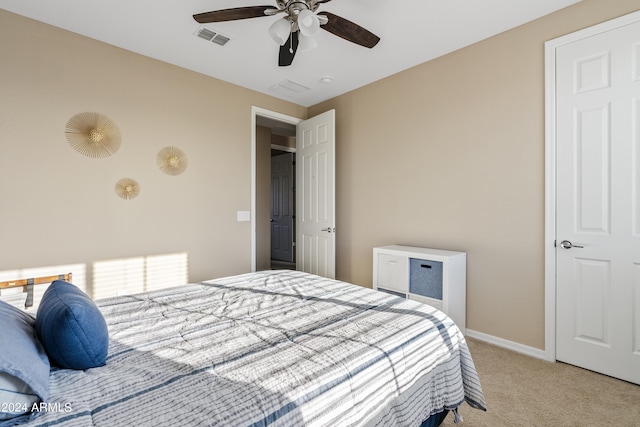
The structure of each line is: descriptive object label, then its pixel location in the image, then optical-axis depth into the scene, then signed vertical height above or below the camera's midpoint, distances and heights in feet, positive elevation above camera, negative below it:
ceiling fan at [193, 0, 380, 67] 6.04 +3.97
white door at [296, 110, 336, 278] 12.94 +0.68
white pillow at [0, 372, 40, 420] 2.44 -1.52
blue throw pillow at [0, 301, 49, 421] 2.48 -1.39
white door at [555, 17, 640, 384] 6.86 +0.14
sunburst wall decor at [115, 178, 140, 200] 9.61 +0.73
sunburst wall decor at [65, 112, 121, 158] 8.83 +2.28
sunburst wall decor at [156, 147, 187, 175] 10.49 +1.76
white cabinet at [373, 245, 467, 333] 8.89 -2.07
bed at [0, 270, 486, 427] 2.73 -1.72
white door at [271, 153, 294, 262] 22.27 +0.24
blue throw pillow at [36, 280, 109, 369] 3.21 -1.31
